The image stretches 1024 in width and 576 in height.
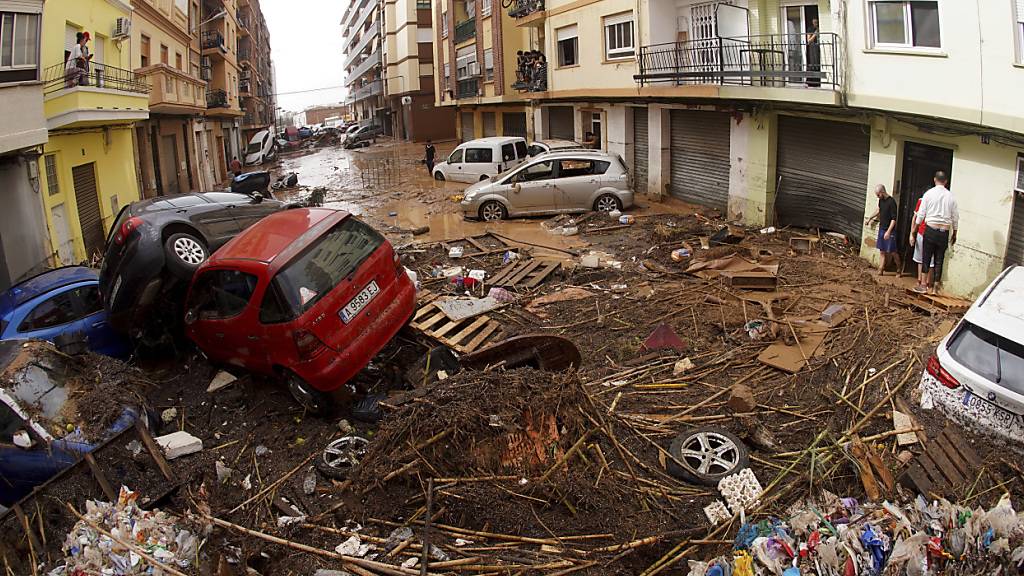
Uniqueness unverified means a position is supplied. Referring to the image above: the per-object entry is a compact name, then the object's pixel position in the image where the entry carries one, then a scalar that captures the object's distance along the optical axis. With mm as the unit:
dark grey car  8383
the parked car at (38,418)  6258
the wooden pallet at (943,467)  5207
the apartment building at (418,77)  47250
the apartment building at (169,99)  22141
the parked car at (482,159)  22609
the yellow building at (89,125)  14414
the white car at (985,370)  5289
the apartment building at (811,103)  9492
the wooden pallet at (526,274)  11695
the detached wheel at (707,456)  5781
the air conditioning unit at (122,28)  18950
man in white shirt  9609
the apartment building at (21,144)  11375
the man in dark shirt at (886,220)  10885
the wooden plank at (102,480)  5730
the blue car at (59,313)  8828
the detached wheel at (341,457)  6199
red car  7066
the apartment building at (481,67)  29141
